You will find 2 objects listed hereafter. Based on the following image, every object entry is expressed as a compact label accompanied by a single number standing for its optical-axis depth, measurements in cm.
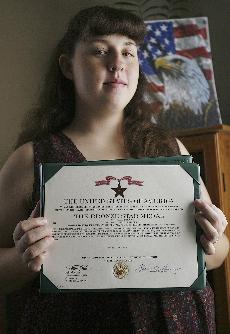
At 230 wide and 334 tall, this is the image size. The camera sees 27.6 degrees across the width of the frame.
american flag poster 161
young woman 93
